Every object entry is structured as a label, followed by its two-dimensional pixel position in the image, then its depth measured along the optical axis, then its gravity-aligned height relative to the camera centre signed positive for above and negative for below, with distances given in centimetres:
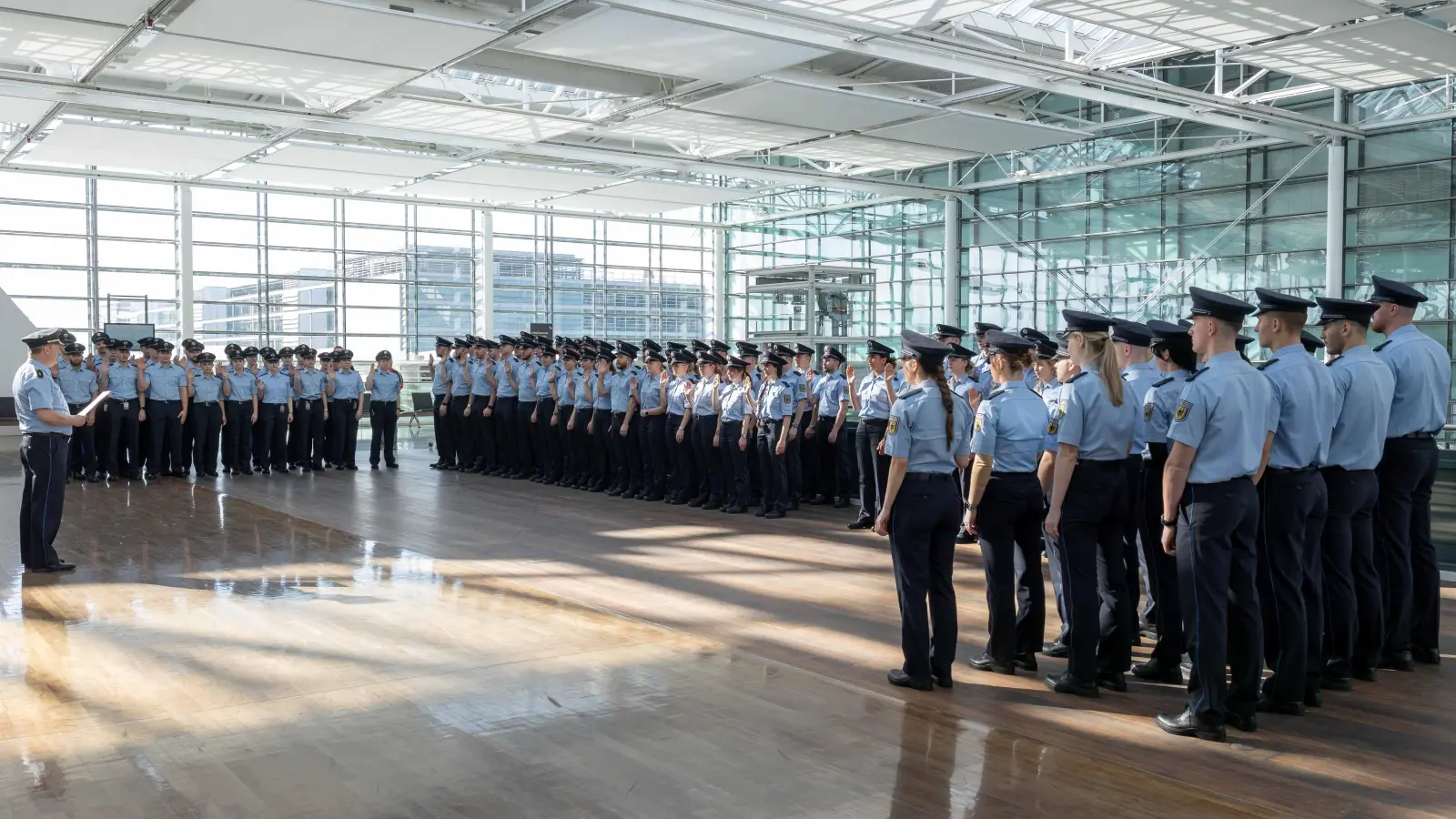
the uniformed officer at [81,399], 1252 -33
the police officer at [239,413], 1367 -53
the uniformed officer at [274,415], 1391 -55
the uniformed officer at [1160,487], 469 -51
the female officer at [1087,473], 464 -41
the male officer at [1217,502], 404 -47
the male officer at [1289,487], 438 -44
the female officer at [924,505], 470 -55
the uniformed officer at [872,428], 950 -47
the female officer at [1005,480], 493 -47
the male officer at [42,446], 723 -50
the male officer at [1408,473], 520 -46
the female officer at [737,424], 1043 -49
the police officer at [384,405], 1438 -45
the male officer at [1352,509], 485 -58
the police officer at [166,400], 1298 -35
